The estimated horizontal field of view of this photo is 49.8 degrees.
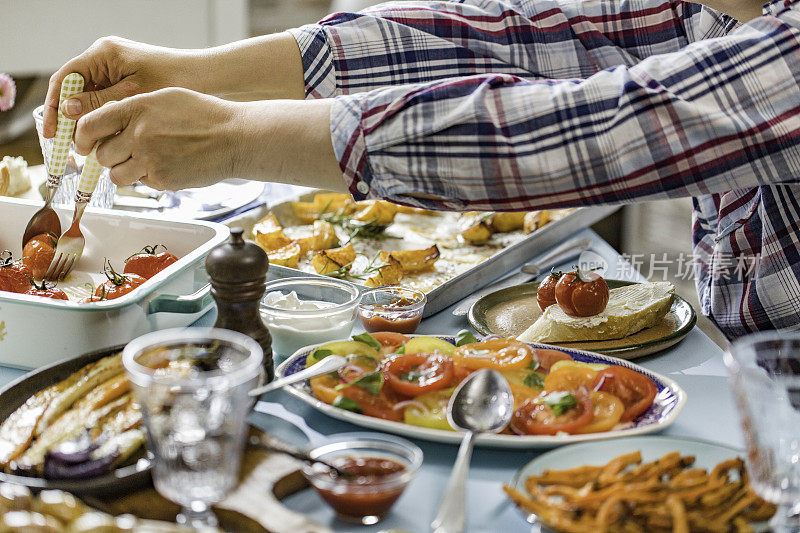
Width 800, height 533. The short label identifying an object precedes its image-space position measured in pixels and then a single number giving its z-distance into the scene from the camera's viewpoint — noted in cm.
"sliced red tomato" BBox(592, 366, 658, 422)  117
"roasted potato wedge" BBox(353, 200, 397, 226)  219
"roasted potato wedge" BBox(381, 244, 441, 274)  190
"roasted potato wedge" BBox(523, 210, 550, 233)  215
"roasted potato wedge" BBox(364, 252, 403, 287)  184
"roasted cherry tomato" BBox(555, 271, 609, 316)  151
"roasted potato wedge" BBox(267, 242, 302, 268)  187
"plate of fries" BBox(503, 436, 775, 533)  89
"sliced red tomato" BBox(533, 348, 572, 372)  127
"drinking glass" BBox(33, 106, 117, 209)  183
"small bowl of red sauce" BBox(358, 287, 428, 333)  150
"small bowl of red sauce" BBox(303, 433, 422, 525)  93
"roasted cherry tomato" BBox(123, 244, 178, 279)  153
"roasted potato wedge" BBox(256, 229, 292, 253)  198
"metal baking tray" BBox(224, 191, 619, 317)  168
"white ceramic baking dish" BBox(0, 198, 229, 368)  128
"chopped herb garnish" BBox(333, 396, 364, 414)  114
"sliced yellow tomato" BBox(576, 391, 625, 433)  109
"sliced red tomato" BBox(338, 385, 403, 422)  114
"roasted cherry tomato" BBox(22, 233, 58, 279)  158
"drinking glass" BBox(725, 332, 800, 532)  82
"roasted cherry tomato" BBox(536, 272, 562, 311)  163
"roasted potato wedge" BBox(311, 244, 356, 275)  189
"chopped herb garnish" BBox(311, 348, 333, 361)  125
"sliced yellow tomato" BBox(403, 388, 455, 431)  111
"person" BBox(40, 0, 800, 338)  121
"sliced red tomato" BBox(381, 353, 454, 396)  115
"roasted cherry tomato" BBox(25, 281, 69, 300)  141
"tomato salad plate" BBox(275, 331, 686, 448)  109
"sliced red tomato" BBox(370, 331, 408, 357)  132
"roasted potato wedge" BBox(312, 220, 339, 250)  202
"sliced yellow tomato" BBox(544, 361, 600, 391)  118
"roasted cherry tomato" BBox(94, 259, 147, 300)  143
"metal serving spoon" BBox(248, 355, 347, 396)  109
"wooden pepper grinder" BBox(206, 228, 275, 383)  115
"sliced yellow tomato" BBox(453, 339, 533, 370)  122
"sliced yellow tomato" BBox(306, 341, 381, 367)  126
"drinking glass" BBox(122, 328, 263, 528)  84
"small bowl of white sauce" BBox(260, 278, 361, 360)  139
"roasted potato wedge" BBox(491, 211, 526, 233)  217
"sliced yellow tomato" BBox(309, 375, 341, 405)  116
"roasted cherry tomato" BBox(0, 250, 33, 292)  148
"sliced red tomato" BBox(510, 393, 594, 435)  109
